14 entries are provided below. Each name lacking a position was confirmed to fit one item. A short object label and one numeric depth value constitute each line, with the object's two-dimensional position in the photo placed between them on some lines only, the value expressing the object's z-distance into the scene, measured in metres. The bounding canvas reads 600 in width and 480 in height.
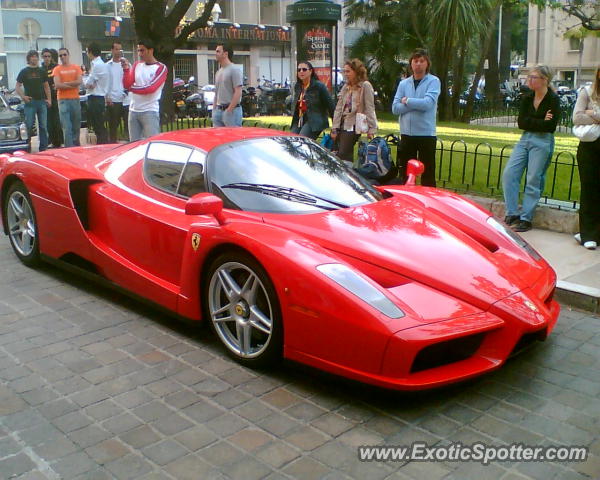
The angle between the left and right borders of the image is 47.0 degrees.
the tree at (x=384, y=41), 23.69
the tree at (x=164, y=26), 16.03
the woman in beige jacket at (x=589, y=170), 6.29
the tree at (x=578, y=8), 12.98
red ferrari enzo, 3.40
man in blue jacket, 7.54
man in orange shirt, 11.61
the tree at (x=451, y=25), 18.03
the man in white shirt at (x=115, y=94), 12.07
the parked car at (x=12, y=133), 11.90
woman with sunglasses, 8.75
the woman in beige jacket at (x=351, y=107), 8.21
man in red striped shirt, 9.14
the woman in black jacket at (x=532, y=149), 6.73
